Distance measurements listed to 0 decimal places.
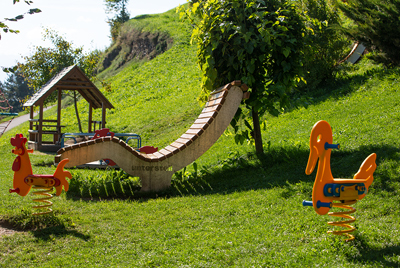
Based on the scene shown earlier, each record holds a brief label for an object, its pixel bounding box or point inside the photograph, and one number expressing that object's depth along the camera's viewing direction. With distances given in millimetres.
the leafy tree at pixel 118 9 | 59275
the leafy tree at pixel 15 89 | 72275
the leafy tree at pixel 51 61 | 22453
